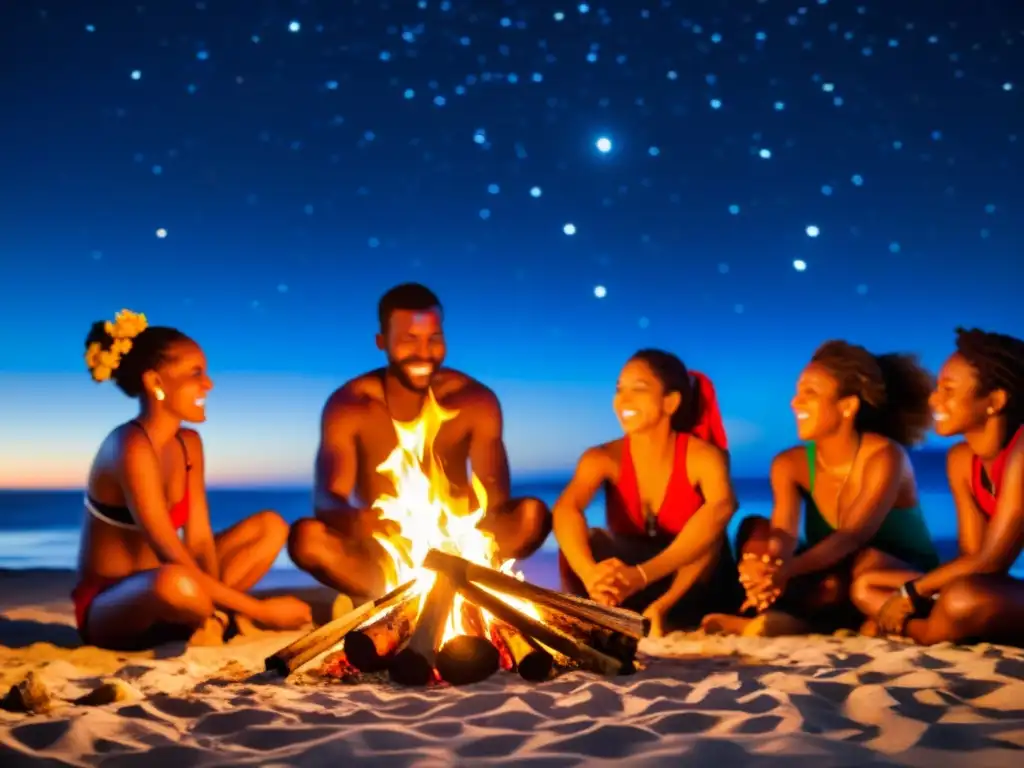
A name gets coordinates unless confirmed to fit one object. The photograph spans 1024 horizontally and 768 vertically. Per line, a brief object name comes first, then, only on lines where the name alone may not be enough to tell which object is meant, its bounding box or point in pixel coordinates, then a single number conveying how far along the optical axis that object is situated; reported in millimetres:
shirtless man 5262
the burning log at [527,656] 4016
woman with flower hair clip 5039
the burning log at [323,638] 4062
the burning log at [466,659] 3986
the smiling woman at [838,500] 5352
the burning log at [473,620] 4488
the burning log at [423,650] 4027
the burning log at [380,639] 3928
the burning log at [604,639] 4156
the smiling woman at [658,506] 5477
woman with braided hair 4594
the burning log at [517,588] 4242
